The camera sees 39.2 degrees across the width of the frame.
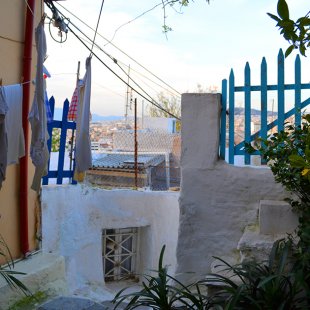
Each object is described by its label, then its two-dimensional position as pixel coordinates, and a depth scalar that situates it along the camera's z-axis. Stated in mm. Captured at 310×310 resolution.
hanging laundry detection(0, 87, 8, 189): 3500
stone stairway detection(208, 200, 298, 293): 3406
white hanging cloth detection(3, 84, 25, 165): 3771
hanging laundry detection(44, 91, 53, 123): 5845
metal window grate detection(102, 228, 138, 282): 6867
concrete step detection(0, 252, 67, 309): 3934
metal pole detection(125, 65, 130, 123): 16758
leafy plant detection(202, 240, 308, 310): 2613
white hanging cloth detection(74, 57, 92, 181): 5023
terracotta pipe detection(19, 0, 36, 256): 4418
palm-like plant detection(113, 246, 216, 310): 2711
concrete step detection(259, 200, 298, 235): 3619
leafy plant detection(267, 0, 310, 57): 1604
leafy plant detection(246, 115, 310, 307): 3285
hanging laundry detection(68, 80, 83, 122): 6563
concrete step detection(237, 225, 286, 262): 3357
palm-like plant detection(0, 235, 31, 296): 3429
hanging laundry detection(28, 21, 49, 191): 3898
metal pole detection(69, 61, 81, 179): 6467
